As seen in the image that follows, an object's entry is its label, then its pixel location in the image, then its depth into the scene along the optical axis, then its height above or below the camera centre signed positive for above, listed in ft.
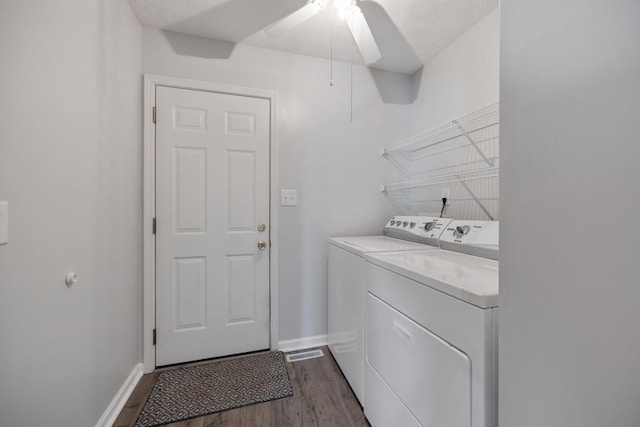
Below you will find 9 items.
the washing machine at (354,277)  4.83 -1.43
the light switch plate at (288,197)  6.77 +0.37
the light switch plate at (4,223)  2.49 -0.14
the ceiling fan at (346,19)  4.28 +3.41
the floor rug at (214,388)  4.67 -3.69
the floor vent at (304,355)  6.34 -3.71
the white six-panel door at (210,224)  6.03 -0.33
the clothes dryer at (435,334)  2.30 -1.40
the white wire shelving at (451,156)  5.20 +1.44
